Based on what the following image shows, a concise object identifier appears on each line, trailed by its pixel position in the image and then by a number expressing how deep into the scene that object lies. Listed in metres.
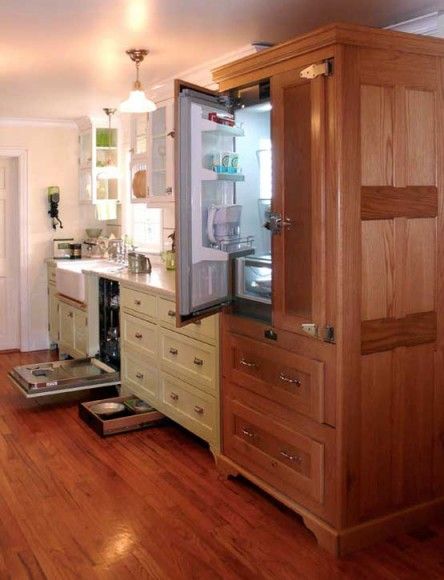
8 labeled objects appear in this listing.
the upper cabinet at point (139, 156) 5.06
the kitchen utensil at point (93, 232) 6.71
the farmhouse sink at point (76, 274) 5.37
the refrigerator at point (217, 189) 2.84
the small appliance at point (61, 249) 6.60
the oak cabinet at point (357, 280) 2.58
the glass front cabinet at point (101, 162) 6.24
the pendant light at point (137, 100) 3.85
